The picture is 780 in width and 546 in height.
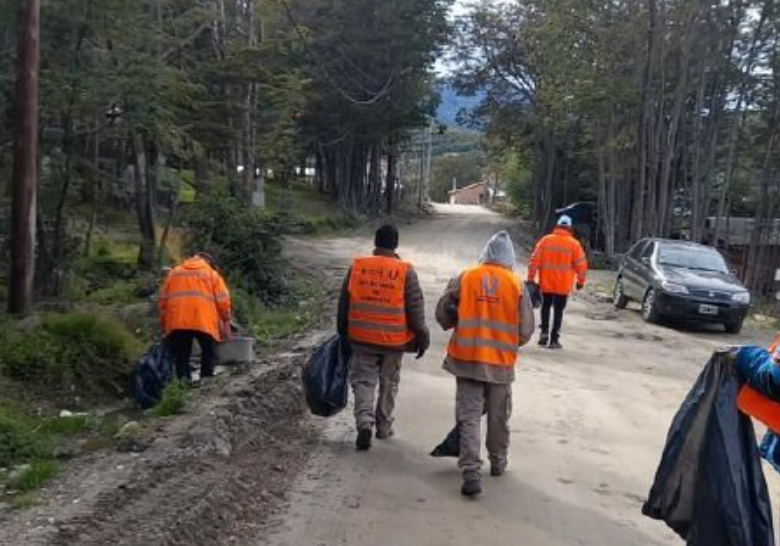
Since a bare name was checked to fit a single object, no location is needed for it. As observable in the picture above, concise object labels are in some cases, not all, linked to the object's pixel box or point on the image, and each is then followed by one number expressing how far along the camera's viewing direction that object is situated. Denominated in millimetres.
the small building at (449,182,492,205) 130375
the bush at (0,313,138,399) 10547
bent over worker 10406
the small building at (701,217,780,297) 39566
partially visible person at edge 4227
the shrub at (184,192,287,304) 19188
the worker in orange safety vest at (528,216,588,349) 13852
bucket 12031
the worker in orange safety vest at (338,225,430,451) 7914
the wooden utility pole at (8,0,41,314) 11180
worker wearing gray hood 6984
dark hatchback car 18297
